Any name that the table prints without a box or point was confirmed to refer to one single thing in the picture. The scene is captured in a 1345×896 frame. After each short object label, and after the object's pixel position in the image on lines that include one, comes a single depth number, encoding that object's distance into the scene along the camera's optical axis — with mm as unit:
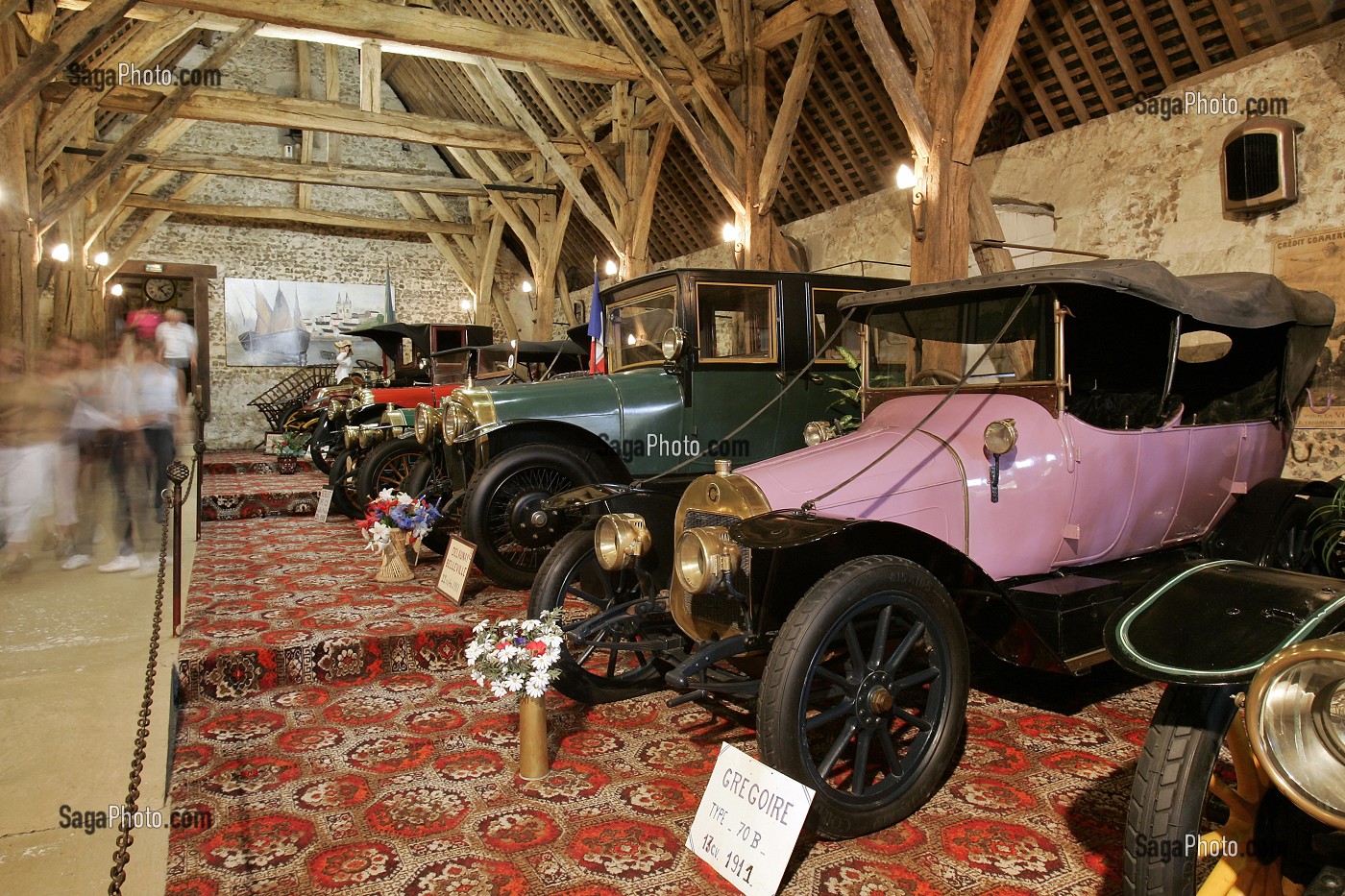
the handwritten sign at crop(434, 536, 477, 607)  4105
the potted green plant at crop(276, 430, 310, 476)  11289
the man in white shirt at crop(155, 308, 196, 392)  7219
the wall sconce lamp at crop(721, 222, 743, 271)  7559
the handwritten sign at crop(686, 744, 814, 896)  1854
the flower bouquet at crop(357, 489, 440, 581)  4793
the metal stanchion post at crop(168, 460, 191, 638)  3500
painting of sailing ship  15344
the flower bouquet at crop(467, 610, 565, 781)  2500
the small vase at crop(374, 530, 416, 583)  4809
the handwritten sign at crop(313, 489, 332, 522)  7113
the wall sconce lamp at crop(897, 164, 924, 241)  4934
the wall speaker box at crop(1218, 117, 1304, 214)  5180
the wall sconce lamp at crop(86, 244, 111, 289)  12158
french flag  5867
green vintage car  4375
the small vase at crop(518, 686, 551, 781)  2541
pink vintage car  2176
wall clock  17438
